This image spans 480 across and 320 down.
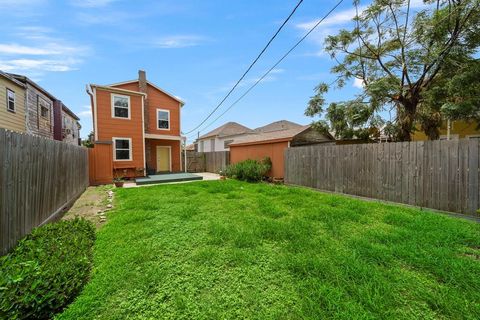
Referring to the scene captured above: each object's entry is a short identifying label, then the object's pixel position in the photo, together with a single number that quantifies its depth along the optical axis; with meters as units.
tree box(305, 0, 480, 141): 7.43
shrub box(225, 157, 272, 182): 11.26
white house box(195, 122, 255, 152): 23.91
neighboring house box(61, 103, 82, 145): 17.19
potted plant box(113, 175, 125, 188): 10.31
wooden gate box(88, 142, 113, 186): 10.80
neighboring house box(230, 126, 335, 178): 10.95
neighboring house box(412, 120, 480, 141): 9.80
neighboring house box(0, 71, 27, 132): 10.03
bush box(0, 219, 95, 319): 1.88
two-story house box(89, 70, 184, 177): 12.72
